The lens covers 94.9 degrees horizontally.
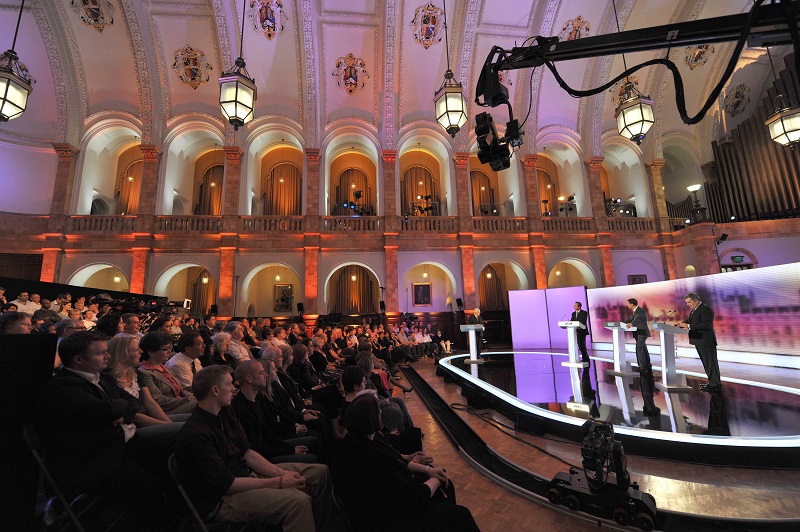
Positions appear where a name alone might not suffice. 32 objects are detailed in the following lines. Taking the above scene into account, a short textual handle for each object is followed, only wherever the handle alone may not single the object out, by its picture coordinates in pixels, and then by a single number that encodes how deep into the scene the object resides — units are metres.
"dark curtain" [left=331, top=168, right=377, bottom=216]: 17.22
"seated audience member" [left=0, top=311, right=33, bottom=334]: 2.84
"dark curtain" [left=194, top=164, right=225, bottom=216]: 16.09
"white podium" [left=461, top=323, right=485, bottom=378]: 8.38
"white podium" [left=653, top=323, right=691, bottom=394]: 5.47
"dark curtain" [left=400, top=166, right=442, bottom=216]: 17.02
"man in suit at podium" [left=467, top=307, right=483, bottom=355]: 9.38
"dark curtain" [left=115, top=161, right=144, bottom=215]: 15.14
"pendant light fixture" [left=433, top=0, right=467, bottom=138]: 5.52
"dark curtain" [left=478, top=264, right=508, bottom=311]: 17.20
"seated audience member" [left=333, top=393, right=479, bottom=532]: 1.77
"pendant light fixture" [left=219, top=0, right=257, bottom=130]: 5.80
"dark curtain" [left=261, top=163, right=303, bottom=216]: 16.66
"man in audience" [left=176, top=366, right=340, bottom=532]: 1.77
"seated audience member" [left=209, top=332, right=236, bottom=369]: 3.99
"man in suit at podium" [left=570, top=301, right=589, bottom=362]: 7.54
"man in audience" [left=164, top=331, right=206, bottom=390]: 3.31
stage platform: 3.16
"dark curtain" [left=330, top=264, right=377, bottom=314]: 16.62
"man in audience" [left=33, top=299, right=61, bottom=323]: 5.22
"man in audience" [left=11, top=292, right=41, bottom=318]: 6.35
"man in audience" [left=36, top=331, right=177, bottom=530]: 1.74
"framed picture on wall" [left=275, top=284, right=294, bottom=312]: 15.72
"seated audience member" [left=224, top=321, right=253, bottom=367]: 4.31
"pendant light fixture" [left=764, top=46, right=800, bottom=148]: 7.58
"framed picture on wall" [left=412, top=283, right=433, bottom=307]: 15.38
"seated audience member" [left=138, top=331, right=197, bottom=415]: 2.80
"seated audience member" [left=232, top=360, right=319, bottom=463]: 2.42
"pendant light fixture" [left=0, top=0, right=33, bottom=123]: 6.42
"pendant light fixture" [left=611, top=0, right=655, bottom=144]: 4.85
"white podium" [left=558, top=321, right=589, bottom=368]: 6.96
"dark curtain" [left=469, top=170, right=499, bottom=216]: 17.30
